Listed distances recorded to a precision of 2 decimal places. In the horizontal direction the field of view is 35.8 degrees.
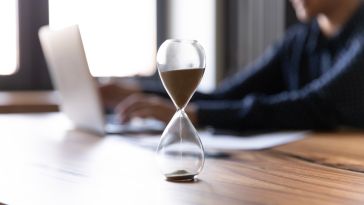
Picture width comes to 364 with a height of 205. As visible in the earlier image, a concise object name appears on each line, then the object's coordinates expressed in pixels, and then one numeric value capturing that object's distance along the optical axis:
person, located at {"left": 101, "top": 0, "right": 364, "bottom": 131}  1.39
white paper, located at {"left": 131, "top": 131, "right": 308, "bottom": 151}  1.05
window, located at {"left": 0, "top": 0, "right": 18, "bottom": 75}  2.72
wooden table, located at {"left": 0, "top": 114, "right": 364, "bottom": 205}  0.61
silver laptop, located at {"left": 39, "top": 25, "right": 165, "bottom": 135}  1.17
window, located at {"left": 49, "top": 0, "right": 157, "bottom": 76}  2.92
